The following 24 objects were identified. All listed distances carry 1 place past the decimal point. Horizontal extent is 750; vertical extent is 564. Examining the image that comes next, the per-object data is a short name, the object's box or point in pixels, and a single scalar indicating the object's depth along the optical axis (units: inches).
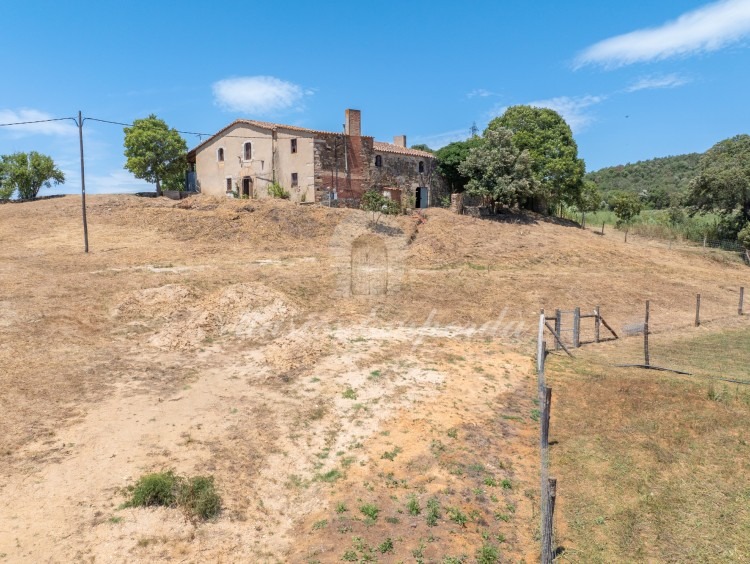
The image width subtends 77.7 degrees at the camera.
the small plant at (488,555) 306.2
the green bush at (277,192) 1678.2
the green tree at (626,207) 1961.1
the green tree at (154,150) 1820.9
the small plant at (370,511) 348.8
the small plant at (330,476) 394.6
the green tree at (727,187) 1692.9
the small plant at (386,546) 314.1
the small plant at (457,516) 344.5
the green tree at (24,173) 1818.4
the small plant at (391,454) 427.8
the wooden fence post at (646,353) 618.5
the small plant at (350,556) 305.1
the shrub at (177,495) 342.6
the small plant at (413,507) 353.6
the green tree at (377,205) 1531.7
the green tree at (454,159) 1940.2
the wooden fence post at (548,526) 285.4
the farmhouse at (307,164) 1647.4
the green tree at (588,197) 1935.3
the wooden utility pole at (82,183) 1048.8
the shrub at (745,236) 1625.2
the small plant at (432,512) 343.6
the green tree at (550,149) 1828.2
